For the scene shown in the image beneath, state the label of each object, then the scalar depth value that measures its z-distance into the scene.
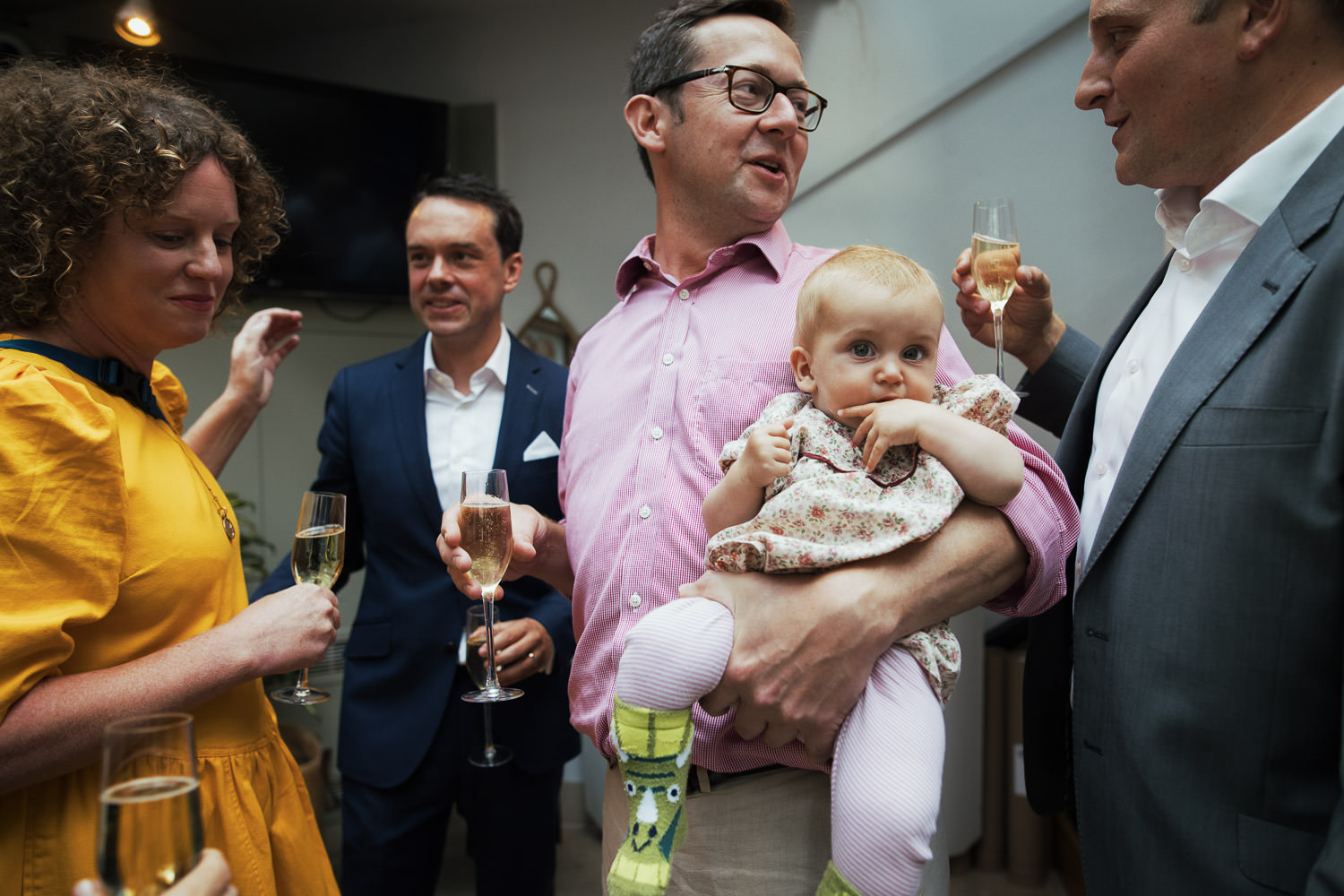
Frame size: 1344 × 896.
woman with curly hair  1.20
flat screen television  4.08
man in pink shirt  1.25
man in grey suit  1.06
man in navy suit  2.47
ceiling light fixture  4.25
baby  1.14
